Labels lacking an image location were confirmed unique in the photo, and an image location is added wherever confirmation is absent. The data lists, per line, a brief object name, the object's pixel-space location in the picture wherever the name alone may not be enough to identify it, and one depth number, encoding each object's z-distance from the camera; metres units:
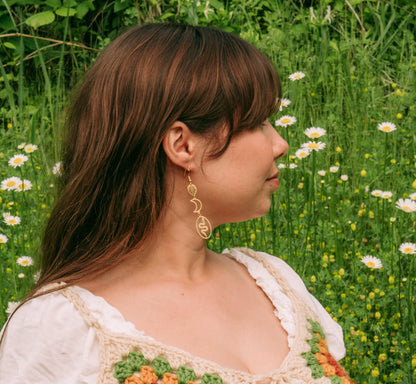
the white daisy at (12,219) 2.45
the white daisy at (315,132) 2.88
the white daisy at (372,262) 2.35
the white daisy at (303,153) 2.74
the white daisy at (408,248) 2.34
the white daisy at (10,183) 2.58
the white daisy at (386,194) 2.61
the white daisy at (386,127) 2.94
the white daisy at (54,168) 2.35
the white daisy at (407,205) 2.53
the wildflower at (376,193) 2.68
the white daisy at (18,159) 2.69
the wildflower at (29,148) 2.79
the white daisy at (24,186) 2.50
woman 1.28
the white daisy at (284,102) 2.91
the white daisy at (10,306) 2.18
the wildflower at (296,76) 3.30
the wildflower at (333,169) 2.83
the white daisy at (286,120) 2.83
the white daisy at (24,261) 2.34
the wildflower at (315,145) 2.68
